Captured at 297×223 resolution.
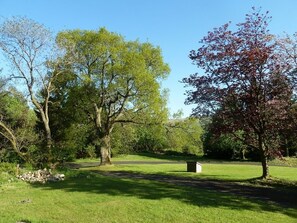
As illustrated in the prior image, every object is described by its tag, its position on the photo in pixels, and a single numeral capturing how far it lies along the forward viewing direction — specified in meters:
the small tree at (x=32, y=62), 16.40
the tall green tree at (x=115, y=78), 21.72
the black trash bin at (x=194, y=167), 18.58
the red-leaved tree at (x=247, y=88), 13.08
